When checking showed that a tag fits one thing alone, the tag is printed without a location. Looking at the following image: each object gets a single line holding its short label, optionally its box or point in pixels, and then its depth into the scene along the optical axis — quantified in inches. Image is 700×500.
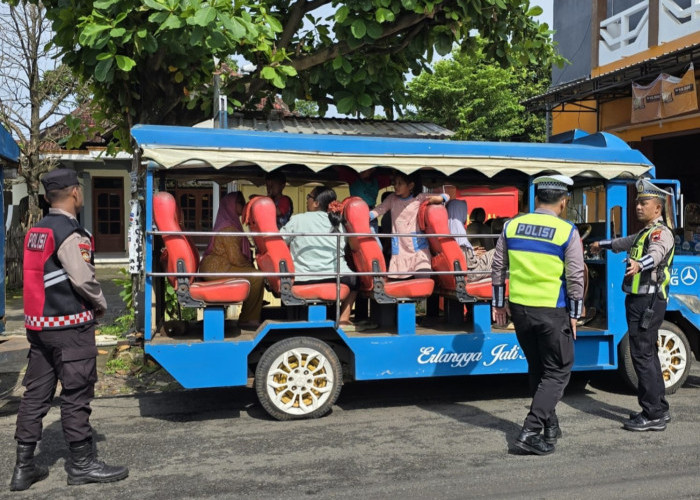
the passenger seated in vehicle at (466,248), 255.9
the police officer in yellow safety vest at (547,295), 187.0
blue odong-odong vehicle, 215.5
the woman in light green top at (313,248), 234.7
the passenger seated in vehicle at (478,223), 319.0
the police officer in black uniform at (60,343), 163.3
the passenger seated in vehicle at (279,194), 262.5
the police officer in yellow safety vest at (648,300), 207.9
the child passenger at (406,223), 247.4
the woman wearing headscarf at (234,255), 244.7
